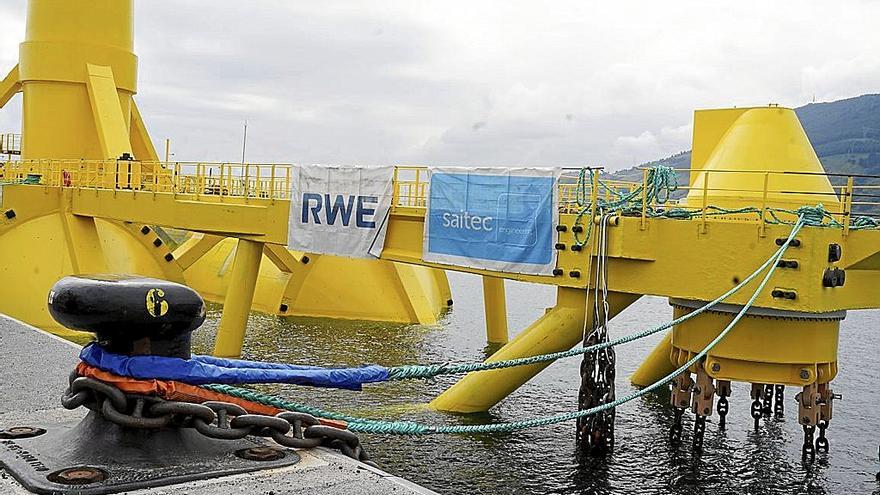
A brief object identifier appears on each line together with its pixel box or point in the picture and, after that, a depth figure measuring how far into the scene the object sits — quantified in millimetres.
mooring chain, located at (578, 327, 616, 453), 14023
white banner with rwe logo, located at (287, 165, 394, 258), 18141
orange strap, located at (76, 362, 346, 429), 4949
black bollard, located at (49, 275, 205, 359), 4863
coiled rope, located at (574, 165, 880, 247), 13602
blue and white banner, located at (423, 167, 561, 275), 15125
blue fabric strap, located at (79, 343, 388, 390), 5000
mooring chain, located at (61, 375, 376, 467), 4875
